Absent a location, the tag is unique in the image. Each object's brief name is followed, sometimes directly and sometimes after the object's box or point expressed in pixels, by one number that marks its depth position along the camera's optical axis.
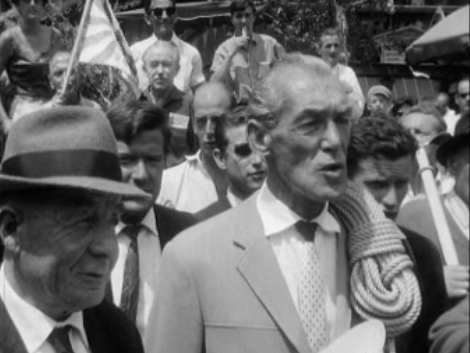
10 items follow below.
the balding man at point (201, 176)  5.70
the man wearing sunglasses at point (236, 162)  5.01
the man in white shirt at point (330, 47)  7.52
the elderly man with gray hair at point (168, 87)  7.50
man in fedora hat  2.89
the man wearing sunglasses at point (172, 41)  8.89
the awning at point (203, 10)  13.44
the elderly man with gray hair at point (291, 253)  3.10
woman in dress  8.06
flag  6.90
